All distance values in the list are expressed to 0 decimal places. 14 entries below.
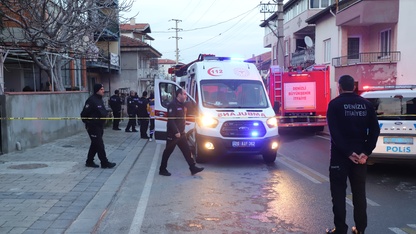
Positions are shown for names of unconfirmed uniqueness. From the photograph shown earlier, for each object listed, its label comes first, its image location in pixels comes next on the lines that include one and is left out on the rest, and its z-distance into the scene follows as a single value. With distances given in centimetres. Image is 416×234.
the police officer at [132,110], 1702
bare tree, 1335
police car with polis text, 777
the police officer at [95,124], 898
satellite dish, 2650
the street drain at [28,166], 880
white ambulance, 948
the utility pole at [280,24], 2677
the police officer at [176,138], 864
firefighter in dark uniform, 478
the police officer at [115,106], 1839
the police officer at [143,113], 1540
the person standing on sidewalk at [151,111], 1595
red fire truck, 1625
